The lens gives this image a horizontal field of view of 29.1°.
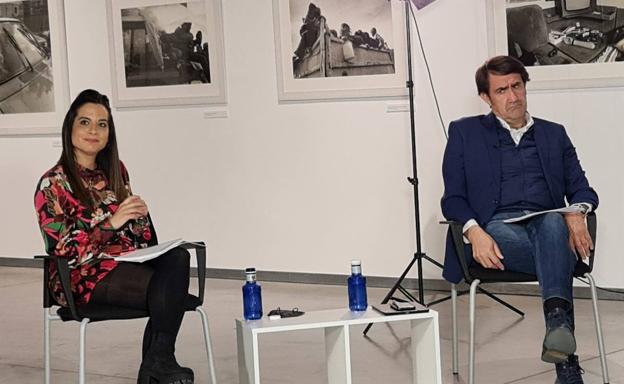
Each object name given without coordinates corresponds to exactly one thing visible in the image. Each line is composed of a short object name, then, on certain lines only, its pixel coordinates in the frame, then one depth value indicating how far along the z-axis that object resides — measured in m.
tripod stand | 6.40
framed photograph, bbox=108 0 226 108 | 8.03
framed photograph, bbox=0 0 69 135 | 8.86
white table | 4.26
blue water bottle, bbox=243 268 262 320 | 4.39
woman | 4.73
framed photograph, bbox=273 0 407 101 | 7.23
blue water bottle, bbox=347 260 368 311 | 4.42
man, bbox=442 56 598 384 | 4.84
